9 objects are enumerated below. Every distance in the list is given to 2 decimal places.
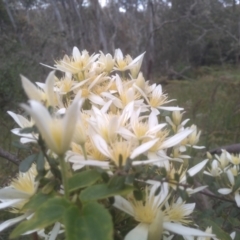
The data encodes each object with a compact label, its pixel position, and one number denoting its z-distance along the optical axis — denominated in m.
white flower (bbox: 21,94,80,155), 0.11
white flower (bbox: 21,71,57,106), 0.13
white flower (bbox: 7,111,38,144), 0.15
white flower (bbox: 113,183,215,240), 0.13
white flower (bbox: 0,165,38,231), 0.14
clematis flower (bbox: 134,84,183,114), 0.18
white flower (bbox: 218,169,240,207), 0.22
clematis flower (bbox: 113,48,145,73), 0.20
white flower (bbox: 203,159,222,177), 0.25
